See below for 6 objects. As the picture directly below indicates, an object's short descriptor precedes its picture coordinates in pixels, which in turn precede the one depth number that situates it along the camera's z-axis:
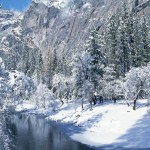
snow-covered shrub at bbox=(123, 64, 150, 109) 29.84
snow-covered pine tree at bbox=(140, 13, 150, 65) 38.38
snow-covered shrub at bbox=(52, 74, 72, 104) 47.17
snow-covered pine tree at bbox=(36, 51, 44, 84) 65.36
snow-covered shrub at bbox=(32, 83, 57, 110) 47.02
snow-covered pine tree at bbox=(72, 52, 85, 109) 35.34
